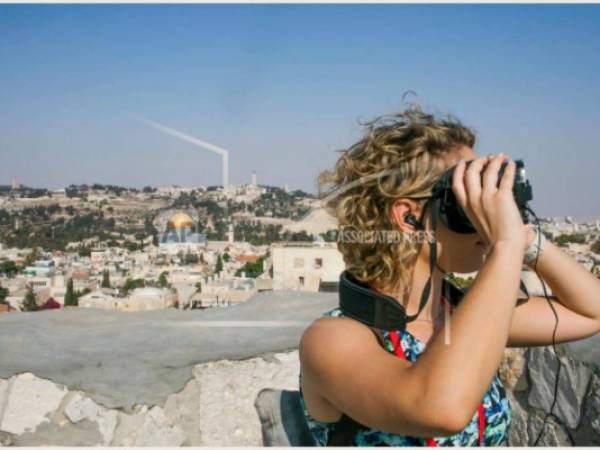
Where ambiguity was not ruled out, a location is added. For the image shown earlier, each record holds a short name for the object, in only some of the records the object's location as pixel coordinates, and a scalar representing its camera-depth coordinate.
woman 0.74
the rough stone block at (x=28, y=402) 1.64
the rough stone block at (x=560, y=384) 1.64
